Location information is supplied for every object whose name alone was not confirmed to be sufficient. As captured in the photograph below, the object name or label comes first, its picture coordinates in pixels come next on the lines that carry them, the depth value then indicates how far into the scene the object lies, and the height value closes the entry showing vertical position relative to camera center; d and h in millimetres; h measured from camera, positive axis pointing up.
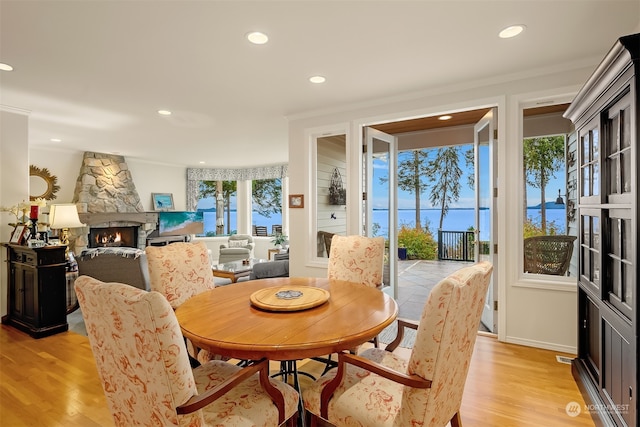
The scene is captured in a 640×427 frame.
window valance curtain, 8594 +1028
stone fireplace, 6379 +150
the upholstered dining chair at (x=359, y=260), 2785 -417
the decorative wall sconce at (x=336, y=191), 4072 +267
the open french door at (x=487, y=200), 3277 +113
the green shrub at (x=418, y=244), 8852 -892
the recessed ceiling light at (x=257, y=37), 2303 +1247
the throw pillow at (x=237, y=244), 8109 -762
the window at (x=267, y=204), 9227 +252
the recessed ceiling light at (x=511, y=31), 2252 +1248
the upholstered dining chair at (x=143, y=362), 1065 -511
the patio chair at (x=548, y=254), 3076 -418
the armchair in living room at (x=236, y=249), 7137 -810
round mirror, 5887 +565
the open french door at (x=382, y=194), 3979 +224
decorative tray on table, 1787 -506
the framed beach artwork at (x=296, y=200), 4227 +158
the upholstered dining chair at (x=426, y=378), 1216 -671
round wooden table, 1368 -537
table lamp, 3949 -40
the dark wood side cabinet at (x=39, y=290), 3443 -805
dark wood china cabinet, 1498 -139
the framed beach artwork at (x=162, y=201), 7914 +307
